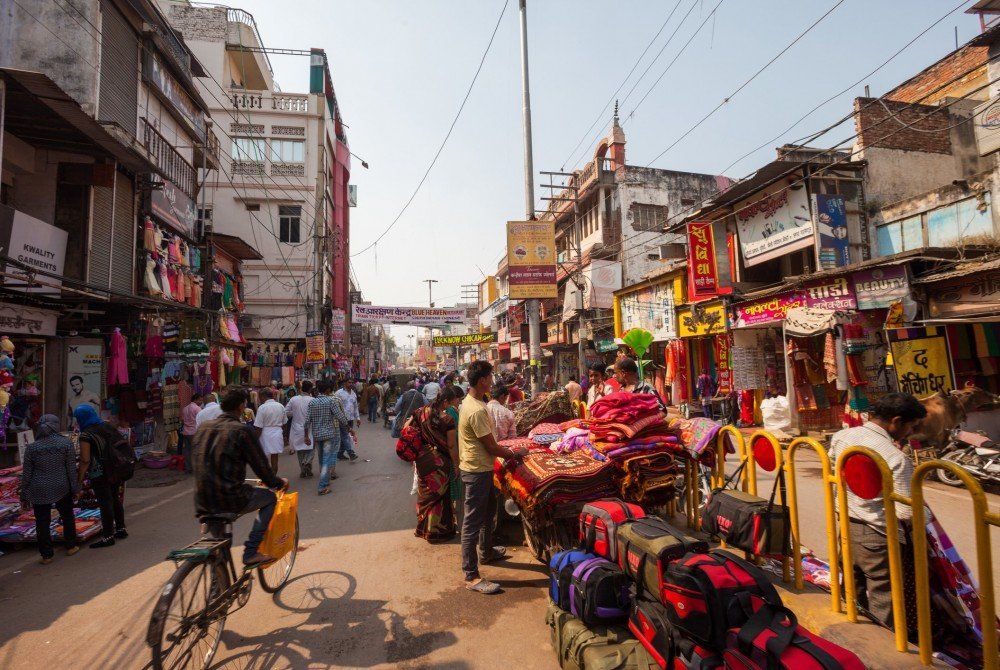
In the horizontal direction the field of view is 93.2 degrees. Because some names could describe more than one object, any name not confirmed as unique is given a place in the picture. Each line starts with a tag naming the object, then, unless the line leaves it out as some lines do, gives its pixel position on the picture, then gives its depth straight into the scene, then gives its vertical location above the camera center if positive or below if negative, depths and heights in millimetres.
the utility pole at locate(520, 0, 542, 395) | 13500 +5321
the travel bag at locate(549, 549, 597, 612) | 3209 -1464
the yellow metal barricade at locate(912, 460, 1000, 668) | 2100 -1023
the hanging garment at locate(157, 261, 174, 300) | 11828 +2406
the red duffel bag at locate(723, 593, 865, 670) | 1972 -1266
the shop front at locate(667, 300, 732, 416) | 15031 +280
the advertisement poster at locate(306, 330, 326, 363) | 20844 +1076
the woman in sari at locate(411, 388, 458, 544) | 5418 -1255
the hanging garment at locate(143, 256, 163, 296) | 11164 +2326
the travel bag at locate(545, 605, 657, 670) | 2625 -1666
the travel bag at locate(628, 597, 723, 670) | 2307 -1473
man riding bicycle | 3584 -747
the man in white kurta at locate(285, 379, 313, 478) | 8992 -1144
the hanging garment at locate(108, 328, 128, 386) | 9328 +340
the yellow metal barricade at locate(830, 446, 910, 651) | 2645 -1178
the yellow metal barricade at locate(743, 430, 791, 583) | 3447 -820
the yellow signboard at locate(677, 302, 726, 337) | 15047 +1296
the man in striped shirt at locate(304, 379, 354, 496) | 8141 -923
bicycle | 2812 -1503
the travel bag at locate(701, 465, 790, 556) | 3260 -1186
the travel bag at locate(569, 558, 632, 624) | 2904 -1448
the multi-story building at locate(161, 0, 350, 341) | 22453 +9796
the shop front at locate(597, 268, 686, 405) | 17359 +1876
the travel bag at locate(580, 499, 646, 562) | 3206 -1139
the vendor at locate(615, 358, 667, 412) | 6090 -135
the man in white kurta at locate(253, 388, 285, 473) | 8375 -917
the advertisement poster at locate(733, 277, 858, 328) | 10561 +1313
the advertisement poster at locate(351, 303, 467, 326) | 30109 +3421
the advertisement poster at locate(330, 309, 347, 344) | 27969 +2824
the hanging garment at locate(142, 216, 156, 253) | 11258 +3356
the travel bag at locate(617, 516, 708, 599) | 2621 -1090
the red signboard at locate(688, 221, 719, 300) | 15352 +3194
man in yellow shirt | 4211 -854
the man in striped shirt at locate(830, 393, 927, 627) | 2930 -972
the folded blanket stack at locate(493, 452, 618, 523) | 4031 -1069
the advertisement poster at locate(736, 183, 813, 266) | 12773 +3781
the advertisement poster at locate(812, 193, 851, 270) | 12359 +3242
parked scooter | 7016 -1649
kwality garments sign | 7590 +2409
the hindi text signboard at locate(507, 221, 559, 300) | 14352 +3244
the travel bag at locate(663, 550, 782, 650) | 2307 -1181
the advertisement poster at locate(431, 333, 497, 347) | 31330 +1841
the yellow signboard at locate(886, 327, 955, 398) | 8844 -258
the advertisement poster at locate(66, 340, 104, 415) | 9086 +127
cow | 7525 -943
